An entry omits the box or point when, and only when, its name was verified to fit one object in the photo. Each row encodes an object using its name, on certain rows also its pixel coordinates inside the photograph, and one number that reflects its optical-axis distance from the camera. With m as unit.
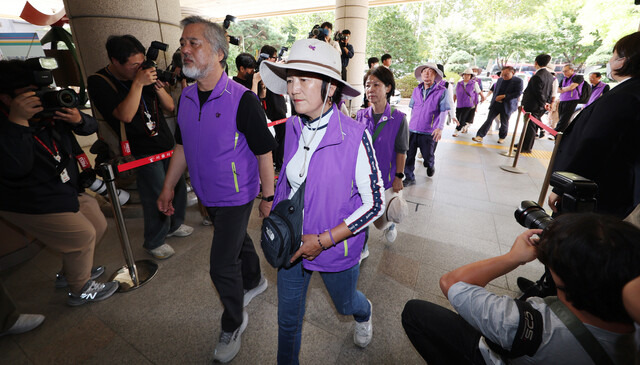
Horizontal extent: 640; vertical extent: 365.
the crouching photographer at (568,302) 0.86
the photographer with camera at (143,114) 2.58
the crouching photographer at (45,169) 1.81
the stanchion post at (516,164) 5.98
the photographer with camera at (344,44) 4.62
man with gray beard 1.87
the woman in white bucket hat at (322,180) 1.41
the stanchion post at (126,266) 2.41
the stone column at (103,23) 3.32
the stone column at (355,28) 8.12
